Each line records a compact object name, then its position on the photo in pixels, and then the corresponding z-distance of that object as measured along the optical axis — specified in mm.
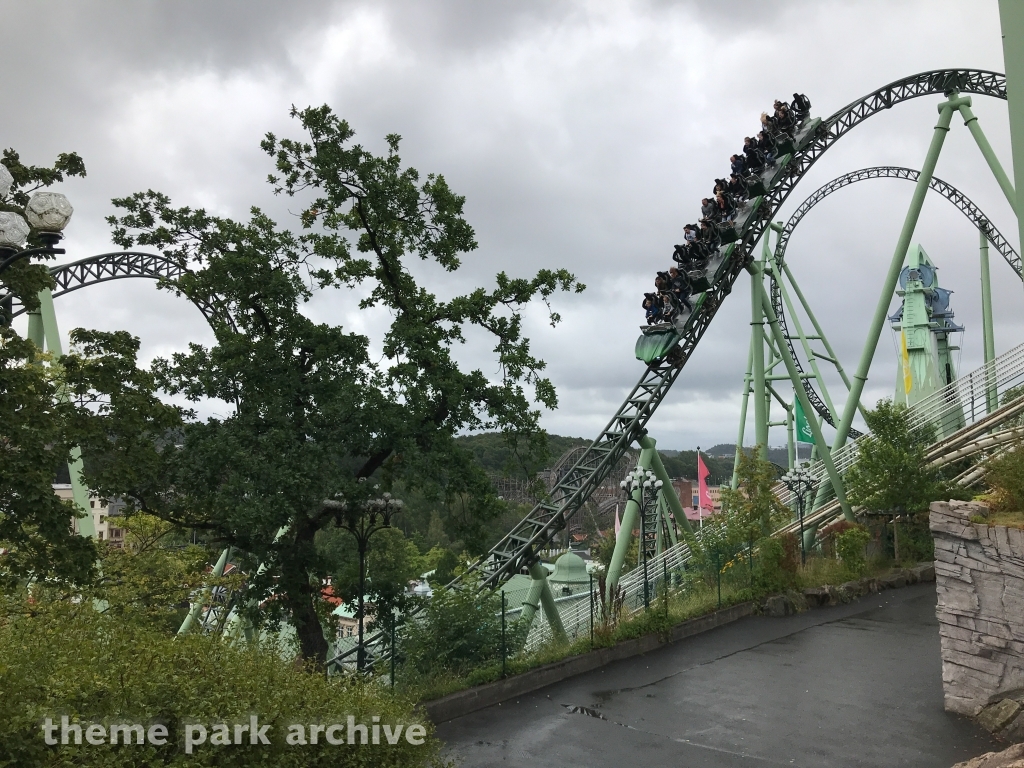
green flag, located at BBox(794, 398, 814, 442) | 23231
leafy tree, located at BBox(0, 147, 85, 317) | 7301
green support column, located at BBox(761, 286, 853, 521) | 18391
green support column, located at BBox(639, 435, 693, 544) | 16542
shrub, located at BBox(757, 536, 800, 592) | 15344
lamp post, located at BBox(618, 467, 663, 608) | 15023
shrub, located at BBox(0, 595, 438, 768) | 4328
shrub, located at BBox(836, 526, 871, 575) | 16750
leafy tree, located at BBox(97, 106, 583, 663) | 10672
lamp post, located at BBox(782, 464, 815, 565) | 18250
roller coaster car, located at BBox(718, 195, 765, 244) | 17734
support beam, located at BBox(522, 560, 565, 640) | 13367
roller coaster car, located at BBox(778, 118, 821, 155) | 18266
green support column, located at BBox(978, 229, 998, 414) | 23578
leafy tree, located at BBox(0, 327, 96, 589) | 6555
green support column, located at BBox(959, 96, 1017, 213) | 17062
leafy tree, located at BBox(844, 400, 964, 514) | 18000
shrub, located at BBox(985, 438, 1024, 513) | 8984
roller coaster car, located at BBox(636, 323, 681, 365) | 17328
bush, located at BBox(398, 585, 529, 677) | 10609
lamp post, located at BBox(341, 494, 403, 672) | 10906
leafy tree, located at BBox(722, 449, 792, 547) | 15984
